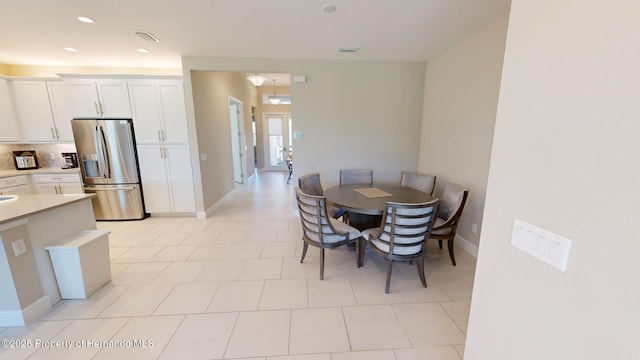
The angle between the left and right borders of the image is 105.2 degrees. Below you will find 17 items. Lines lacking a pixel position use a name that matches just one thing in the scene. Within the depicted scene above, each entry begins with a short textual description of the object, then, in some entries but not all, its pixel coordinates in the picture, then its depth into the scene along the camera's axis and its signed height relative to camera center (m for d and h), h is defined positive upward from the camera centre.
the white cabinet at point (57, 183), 3.86 -0.72
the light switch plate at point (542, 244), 0.77 -0.36
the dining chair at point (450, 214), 2.59 -0.85
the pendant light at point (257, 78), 5.92 +1.42
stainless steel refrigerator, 3.88 -0.46
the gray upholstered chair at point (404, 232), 2.08 -0.85
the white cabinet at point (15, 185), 3.50 -0.70
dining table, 2.46 -0.68
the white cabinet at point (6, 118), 3.80 +0.30
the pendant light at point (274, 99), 8.06 +1.23
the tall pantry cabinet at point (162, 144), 3.92 -0.11
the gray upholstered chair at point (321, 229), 2.36 -0.93
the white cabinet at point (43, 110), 3.88 +0.43
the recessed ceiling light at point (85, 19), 2.51 +1.21
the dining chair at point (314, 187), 3.08 -0.66
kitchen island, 1.80 -0.88
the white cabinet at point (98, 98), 3.81 +0.61
